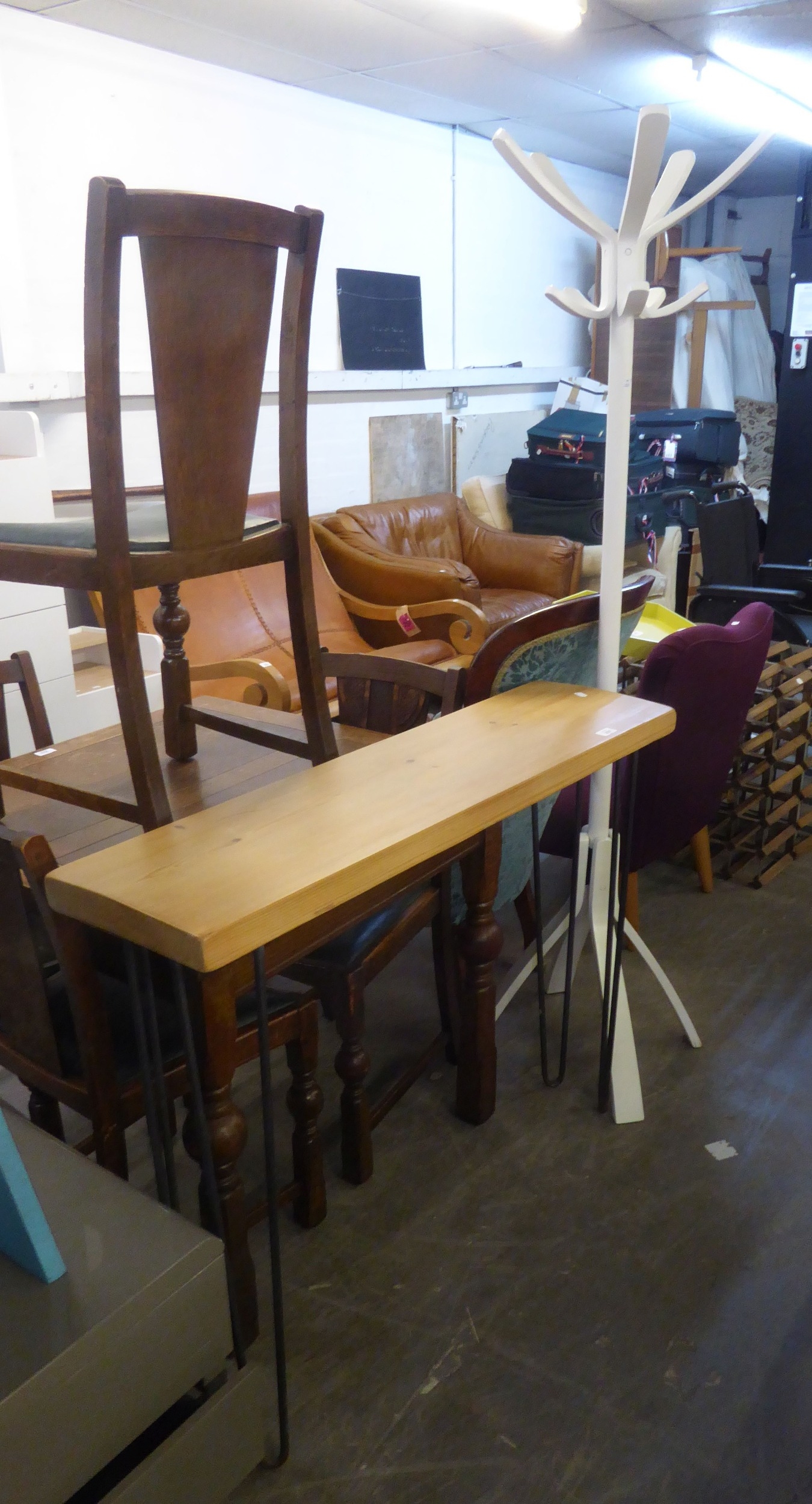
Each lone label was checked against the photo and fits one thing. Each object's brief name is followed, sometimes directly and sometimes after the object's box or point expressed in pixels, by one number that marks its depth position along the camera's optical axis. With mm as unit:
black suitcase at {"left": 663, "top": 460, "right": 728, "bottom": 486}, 5680
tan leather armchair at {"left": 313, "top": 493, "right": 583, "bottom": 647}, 4199
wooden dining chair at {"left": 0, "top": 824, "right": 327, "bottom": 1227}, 1343
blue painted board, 917
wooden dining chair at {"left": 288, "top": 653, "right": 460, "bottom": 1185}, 1719
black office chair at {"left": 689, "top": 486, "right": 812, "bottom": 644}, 3740
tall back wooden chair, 1188
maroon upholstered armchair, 2062
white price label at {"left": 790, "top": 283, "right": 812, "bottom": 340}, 5715
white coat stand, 1687
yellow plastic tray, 3010
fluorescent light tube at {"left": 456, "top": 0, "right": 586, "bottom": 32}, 3121
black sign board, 4613
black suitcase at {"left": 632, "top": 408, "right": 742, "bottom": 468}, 5570
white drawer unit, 2730
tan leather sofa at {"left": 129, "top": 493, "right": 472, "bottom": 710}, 3541
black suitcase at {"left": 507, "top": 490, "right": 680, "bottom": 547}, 4867
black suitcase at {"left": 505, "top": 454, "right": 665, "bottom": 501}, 4855
